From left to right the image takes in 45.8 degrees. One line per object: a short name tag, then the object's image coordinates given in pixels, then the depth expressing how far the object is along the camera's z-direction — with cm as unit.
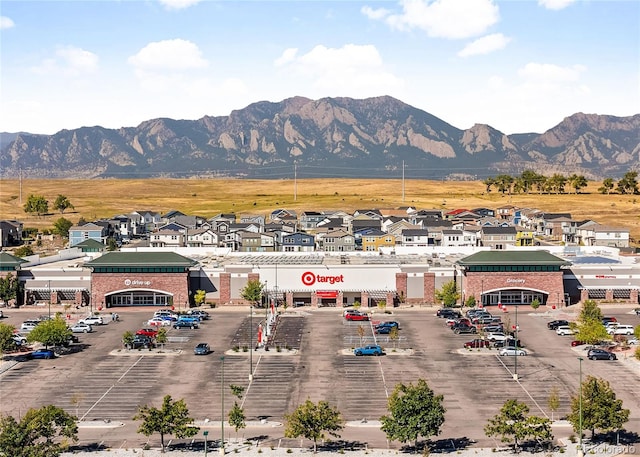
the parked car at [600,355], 7625
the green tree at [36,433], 4797
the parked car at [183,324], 9269
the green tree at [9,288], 10594
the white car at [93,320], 9467
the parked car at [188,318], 9371
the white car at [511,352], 7812
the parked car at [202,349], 7969
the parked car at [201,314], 9781
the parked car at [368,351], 7869
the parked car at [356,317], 9662
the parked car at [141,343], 8181
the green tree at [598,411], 5325
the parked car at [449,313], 9757
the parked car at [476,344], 8138
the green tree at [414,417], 5166
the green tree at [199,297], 10588
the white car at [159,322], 9462
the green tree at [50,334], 7912
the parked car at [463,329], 8931
